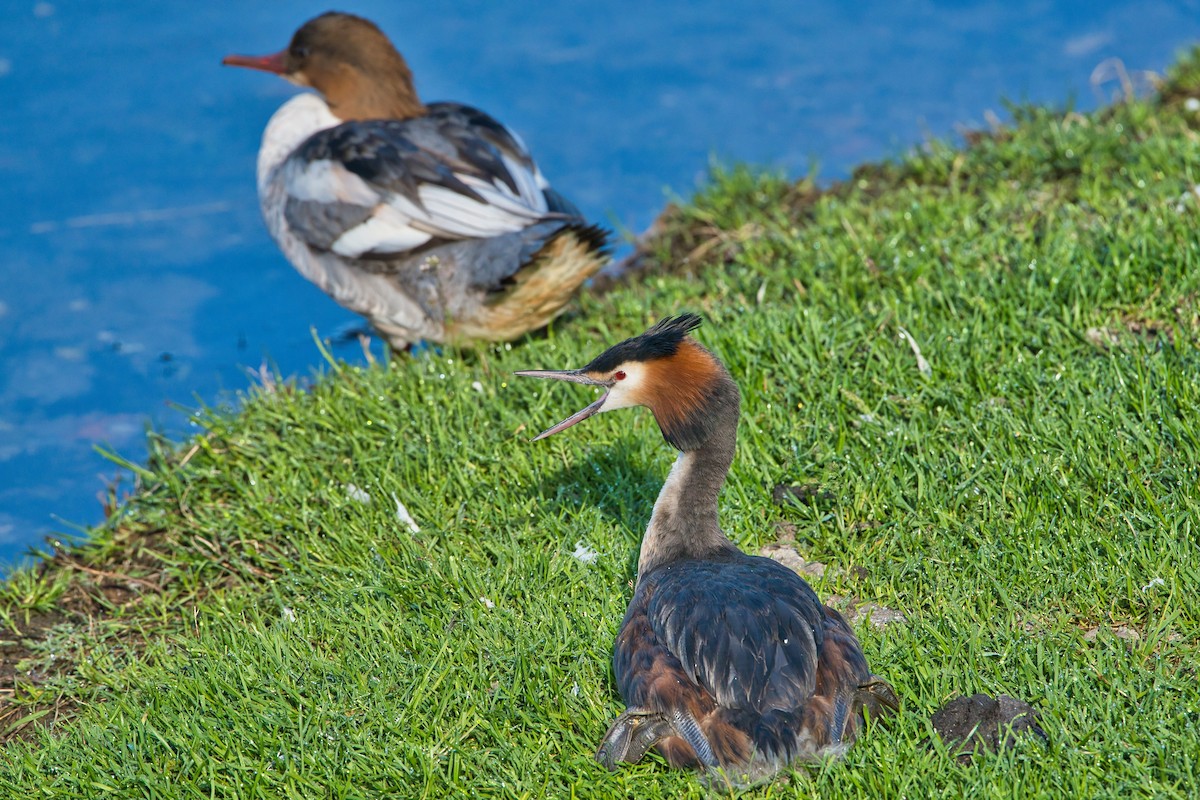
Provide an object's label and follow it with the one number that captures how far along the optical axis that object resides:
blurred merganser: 12.62
